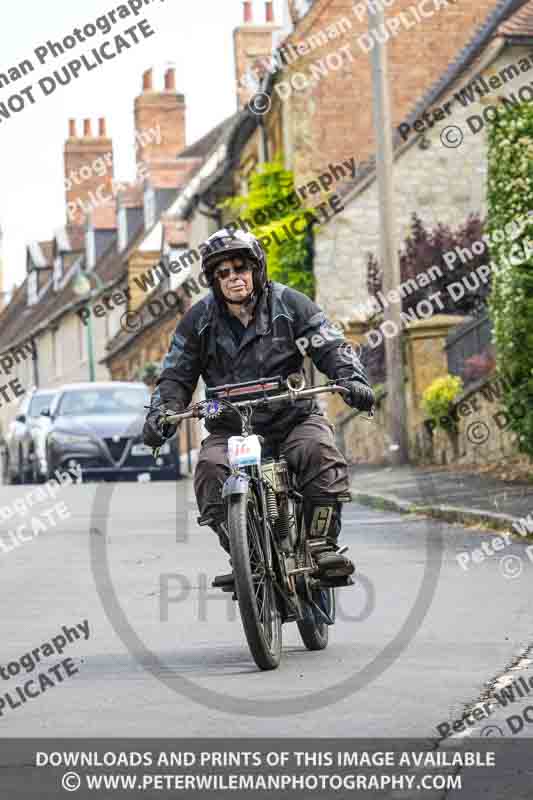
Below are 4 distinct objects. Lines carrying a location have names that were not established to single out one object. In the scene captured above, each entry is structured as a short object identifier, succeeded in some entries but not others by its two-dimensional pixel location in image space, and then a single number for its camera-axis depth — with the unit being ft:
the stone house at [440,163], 217.15
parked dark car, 177.47
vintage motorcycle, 46.21
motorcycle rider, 50.47
